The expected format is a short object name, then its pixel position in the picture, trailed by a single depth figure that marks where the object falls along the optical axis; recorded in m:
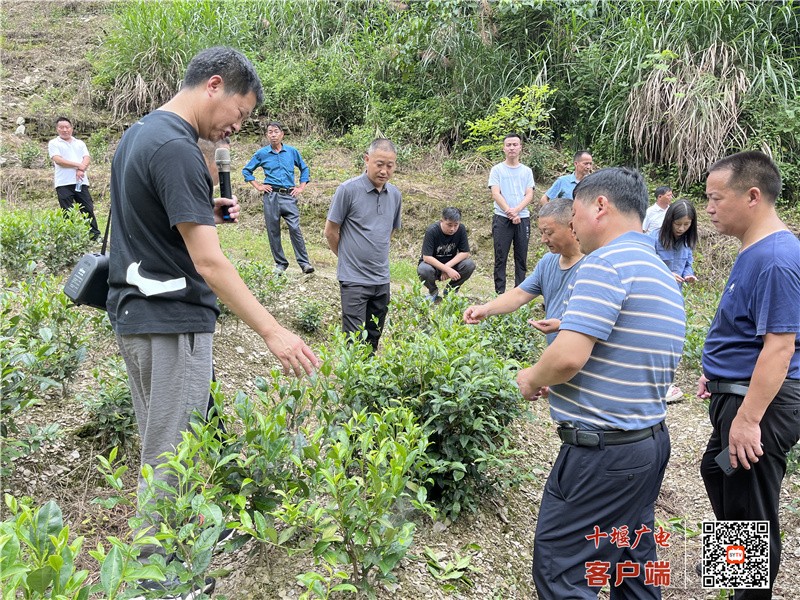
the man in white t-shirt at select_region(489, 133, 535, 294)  7.79
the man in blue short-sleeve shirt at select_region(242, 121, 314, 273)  8.00
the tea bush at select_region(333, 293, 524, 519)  3.12
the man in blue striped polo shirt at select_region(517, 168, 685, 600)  2.24
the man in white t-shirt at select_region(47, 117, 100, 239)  8.62
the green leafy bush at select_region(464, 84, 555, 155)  11.55
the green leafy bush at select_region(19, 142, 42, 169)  12.15
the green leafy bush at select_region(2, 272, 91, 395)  3.32
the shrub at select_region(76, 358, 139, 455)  3.45
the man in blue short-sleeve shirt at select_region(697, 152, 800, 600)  2.69
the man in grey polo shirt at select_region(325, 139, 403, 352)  4.86
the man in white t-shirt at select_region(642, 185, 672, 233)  7.68
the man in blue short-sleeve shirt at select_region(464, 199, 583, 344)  3.50
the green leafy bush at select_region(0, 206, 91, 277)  5.44
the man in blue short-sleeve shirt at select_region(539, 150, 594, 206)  7.30
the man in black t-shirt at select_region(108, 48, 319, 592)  2.30
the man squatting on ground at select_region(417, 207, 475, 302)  6.91
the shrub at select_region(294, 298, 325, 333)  6.37
